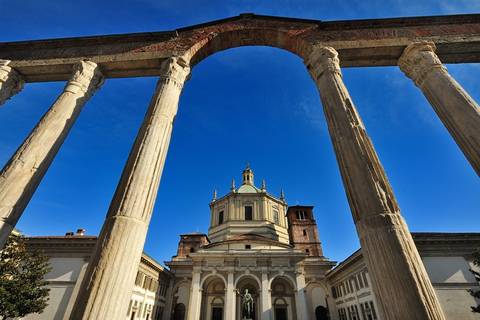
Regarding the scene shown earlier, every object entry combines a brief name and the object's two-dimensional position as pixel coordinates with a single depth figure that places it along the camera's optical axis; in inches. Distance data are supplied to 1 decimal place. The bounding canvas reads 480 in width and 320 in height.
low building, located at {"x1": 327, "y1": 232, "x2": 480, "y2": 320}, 584.4
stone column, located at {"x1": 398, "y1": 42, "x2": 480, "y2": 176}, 179.8
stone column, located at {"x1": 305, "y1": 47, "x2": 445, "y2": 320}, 108.0
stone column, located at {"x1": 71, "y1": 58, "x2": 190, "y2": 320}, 115.0
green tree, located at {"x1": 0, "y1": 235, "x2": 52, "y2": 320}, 436.5
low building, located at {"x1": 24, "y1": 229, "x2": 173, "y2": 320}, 600.7
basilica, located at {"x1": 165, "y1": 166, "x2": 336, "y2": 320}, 919.7
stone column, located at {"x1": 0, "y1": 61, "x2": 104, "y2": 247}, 170.7
